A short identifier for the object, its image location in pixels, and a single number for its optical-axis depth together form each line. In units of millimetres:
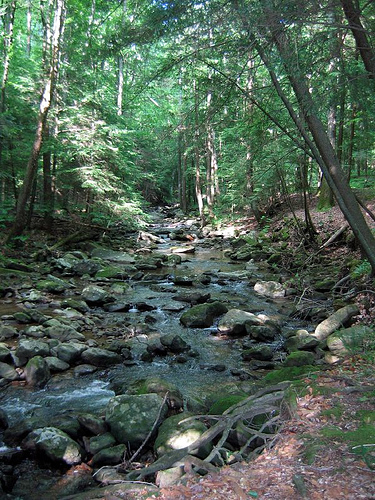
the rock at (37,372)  5188
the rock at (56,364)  5613
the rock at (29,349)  5664
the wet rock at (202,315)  8070
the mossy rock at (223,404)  4051
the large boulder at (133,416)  3902
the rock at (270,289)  10328
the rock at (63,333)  6645
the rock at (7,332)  6397
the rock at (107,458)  3641
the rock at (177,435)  3506
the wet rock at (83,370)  5625
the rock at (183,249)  18031
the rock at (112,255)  15184
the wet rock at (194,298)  9797
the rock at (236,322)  7613
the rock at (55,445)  3645
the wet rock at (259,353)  6297
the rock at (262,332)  7191
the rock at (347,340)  5284
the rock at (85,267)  12496
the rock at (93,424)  4102
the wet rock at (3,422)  4207
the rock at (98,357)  5957
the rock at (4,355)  5555
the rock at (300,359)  5547
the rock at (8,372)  5211
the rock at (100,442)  3805
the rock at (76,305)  8641
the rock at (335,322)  6797
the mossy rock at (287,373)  4547
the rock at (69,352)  5887
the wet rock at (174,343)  6727
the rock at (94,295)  9375
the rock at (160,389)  4620
